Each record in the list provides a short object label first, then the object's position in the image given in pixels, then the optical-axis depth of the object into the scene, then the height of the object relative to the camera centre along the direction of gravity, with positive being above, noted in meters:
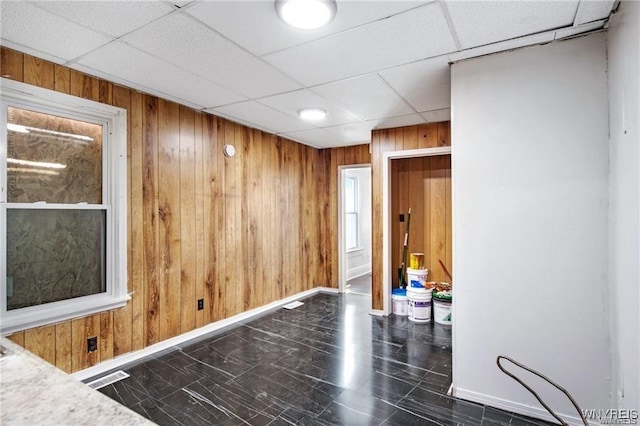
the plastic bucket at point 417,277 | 4.12 -0.79
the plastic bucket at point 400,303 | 4.26 -1.14
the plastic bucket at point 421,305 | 3.99 -1.09
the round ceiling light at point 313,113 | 3.46 +1.09
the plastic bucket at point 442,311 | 3.88 -1.14
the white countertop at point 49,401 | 0.79 -0.48
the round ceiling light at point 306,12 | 1.68 +1.07
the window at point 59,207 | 2.26 +0.08
